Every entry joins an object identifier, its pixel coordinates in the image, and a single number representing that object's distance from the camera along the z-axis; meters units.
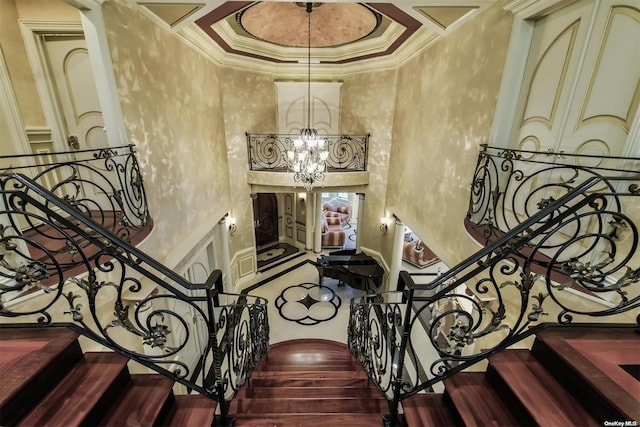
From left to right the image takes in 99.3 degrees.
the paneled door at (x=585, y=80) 1.99
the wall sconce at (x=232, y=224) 6.56
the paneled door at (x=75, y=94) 3.32
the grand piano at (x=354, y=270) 6.82
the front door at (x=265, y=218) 9.66
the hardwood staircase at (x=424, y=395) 1.27
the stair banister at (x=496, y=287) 1.30
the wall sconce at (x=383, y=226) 7.04
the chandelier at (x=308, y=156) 4.88
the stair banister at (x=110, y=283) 1.29
